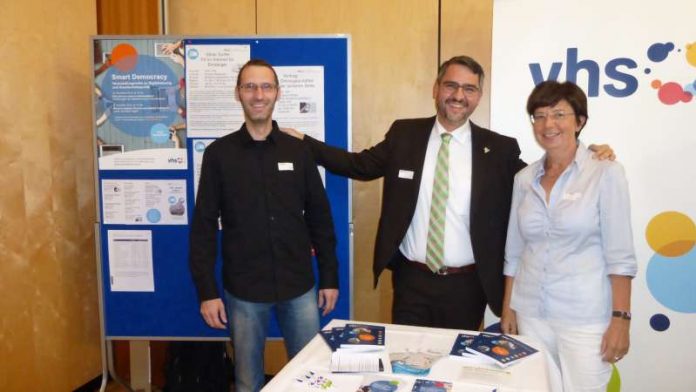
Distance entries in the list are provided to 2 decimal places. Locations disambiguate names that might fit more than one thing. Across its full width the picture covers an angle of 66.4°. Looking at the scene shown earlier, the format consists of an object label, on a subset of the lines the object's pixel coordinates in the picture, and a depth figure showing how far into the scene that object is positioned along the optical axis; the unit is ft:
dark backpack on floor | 9.49
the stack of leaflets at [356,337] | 5.04
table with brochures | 4.35
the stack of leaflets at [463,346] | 4.94
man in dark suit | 6.86
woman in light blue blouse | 5.61
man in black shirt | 6.81
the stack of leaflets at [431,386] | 4.27
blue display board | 8.57
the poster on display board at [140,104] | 8.59
